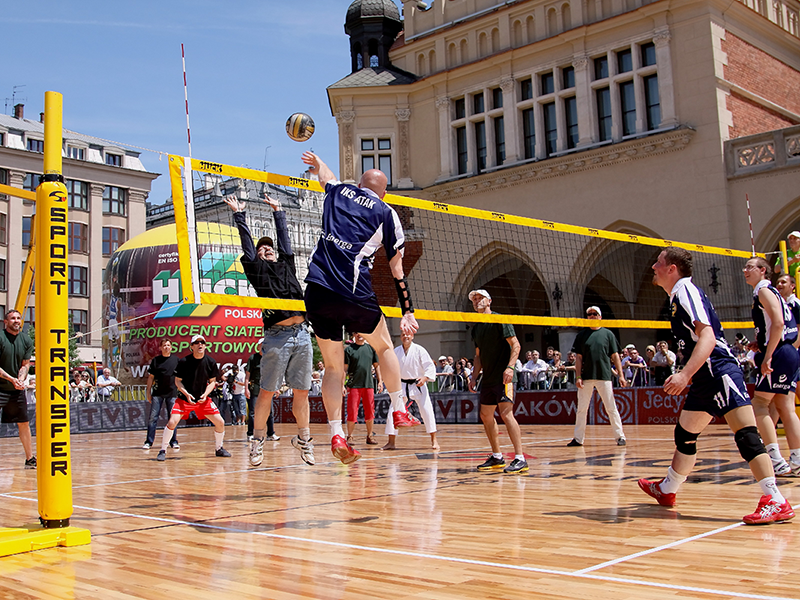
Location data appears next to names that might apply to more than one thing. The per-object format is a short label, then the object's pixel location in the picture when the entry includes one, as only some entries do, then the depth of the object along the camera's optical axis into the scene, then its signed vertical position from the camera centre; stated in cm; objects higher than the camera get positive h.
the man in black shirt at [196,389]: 1094 -5
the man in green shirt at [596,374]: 1101 -5
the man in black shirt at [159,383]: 1251 +6
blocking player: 721 +48
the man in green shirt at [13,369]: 952 +29
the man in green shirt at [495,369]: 807 +5
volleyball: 699 +225
